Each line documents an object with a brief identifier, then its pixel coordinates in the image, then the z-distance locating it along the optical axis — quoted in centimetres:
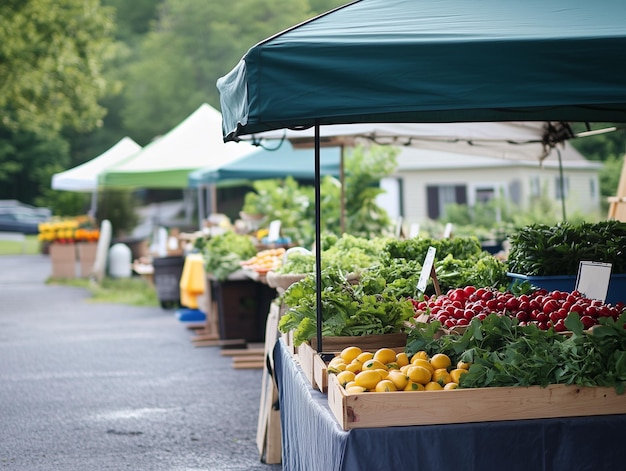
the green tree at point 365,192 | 1237
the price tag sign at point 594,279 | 502
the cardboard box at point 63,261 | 2175
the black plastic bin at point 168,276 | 1498
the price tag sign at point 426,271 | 546
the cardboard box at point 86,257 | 2195
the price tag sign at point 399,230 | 1085
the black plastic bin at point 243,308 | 1062
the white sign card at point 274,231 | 1109
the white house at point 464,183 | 2684
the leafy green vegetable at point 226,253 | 1028
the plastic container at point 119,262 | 2114
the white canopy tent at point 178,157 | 1557
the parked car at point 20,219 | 4547
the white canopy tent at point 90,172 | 2302
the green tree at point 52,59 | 2366
